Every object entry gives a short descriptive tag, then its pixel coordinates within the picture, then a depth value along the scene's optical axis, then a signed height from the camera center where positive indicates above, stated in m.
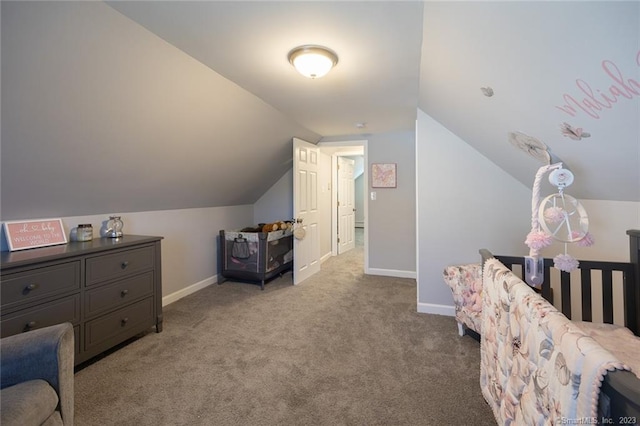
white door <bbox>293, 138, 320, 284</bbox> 3.70 +0.12
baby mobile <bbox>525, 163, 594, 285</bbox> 1.27 -0.06
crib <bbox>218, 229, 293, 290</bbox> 3.56 -0.49
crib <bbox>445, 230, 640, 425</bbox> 0.61 -0.44
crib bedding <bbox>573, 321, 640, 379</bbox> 1.20 -0.59
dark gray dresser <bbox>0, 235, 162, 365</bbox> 1.60 -0.47
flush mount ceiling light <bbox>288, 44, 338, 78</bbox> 1.74 +0.99
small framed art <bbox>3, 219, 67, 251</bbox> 1.90 -0.10
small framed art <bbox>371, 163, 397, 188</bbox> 4.07 +0.59
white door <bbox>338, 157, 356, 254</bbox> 5.63 +0.22
